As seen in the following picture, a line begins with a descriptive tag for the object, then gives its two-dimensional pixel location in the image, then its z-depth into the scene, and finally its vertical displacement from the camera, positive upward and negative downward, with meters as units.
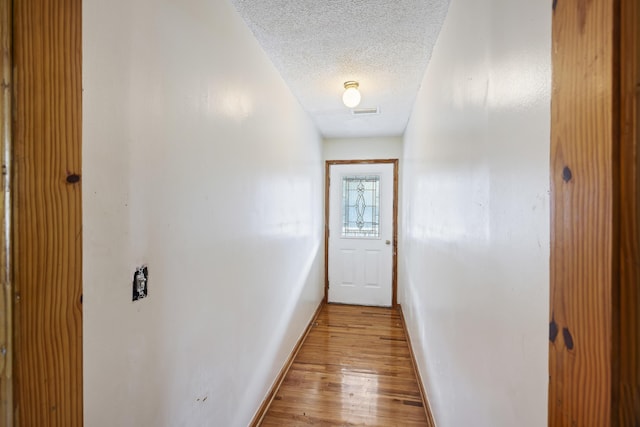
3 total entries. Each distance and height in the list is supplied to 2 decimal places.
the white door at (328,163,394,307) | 4.00 -0.31
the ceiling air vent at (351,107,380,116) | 2.93 +1.05
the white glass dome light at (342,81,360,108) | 2.30 +0.95
